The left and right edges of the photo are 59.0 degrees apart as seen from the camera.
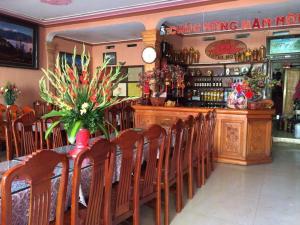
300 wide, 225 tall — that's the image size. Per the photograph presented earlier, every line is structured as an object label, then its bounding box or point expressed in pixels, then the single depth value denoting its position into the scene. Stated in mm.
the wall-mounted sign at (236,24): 5551
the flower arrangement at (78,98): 1987
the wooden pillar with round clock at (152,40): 5520
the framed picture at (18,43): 5910
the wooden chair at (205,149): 3533
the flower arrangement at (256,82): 4617
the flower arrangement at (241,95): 4492
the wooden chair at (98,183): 1371
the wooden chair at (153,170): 2147
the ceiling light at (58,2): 5047
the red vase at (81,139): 2080
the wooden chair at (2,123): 4133
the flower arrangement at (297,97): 7619
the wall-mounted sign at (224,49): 7430
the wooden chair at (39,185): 1041
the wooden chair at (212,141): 3849
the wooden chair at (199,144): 3211
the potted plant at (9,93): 5434
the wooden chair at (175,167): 2461
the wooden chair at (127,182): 1774
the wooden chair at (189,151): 2883
